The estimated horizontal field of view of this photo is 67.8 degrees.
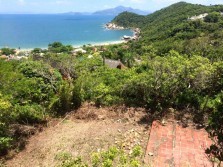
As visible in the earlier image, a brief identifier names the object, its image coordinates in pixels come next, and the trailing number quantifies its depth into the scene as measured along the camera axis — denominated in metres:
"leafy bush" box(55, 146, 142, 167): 2.71
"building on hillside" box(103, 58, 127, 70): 18.37
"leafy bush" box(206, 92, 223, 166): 2.89
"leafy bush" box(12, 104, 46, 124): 5.79
